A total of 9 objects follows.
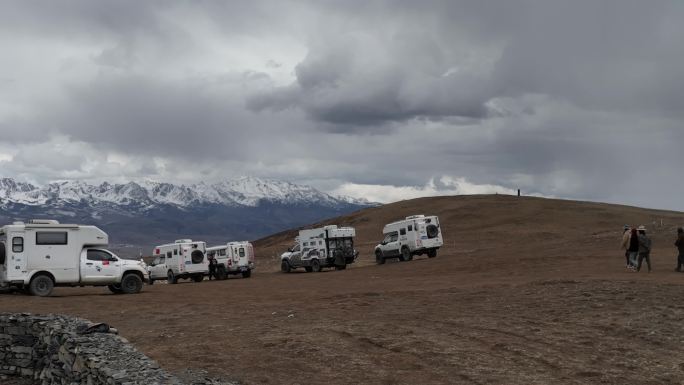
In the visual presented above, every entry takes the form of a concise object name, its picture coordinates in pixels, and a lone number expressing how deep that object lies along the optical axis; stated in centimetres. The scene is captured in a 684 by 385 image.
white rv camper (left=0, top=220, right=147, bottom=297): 2762
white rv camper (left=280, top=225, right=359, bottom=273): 4534
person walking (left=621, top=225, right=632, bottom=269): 2780
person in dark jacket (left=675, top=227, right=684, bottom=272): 2645
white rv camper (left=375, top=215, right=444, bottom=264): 4622
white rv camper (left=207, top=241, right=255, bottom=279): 4494
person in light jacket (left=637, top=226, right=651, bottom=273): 2716
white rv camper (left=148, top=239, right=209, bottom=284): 4319
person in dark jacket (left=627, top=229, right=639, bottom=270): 2731
